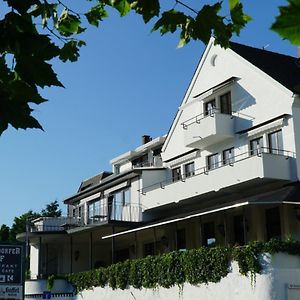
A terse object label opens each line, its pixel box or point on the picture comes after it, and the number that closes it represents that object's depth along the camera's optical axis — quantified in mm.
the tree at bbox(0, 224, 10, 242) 74000
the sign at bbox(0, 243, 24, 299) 19147
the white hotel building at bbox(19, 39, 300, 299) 28362
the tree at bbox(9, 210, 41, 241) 79175
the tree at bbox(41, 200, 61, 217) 97025
